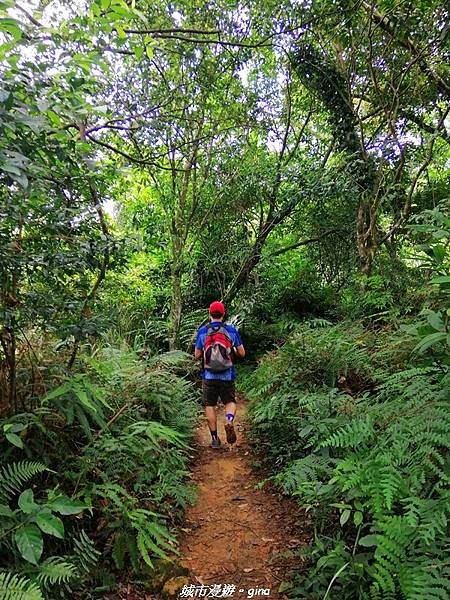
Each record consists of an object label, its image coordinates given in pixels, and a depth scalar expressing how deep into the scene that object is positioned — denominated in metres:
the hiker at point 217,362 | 5.59
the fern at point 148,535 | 3.01
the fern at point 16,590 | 2.13
